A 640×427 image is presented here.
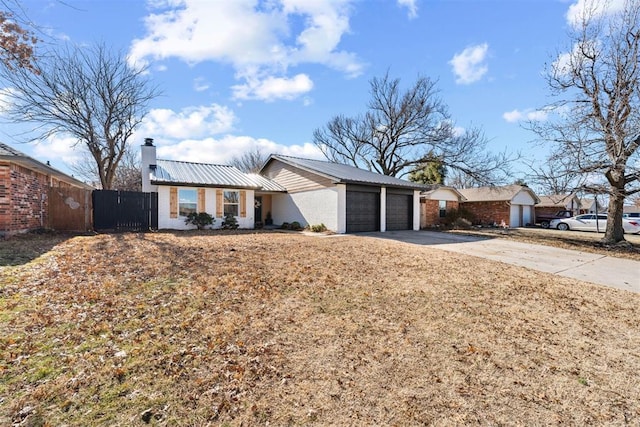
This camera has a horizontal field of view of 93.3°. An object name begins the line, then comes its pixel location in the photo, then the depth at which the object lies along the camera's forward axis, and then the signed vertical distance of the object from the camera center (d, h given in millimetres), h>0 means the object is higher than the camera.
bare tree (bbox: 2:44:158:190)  17611 +7010
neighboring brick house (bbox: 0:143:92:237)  9758 +748
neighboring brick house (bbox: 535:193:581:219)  29328 +940
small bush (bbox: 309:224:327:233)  15014 -685
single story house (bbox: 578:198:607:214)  39616 +1167
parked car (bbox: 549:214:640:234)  20984 -649
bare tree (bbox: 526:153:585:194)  12578 +1652
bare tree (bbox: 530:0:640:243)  11078 +3888
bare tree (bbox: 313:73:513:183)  23328 +7268
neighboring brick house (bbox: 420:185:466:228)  21797 +812
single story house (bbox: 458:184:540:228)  25297 +882
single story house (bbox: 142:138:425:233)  14523 +1081
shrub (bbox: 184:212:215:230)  14906 -244
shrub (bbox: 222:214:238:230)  15688 -461
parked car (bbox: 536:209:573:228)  26266 -203
